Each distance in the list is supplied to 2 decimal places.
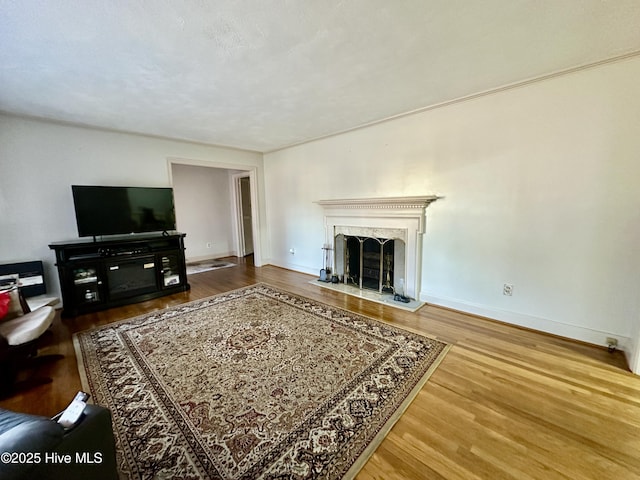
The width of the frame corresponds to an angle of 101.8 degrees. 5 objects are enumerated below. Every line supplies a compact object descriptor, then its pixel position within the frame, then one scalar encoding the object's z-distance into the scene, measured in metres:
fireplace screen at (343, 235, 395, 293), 3.65
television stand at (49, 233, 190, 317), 3.13
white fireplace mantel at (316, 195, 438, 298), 3.23
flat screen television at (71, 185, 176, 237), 3.26
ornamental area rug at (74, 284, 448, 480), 1.37
